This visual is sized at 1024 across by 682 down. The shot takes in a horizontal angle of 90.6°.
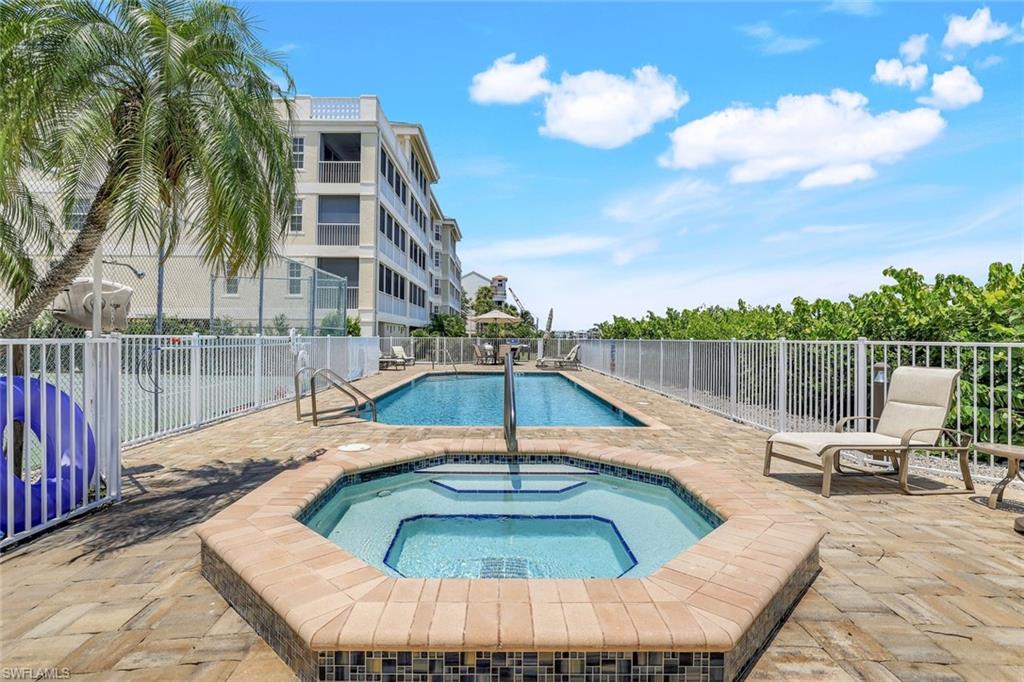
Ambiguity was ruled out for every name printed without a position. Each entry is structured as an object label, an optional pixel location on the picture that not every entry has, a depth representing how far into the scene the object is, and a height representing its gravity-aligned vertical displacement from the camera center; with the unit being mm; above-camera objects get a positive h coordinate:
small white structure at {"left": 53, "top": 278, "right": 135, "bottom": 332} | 6109 +411
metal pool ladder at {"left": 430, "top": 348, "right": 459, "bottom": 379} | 23095 -677
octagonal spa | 1907 -1140
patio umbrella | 23359 +1052
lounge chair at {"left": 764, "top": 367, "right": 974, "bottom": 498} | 4316 -785
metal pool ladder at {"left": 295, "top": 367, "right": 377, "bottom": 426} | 7602 -1161
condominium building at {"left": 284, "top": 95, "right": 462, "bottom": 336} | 20406 +5831
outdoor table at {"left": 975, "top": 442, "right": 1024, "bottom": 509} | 3658 -815
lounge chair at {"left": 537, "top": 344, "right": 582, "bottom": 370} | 21556 -894
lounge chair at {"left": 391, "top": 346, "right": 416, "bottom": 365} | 20297 -573
